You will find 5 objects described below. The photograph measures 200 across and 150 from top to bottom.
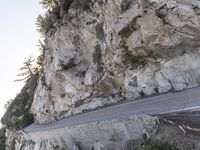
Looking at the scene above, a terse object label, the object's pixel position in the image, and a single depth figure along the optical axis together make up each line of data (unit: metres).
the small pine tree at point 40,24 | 59.38
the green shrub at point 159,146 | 17.46
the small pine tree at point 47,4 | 54.15
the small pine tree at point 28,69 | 63.57
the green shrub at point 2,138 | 58.78
